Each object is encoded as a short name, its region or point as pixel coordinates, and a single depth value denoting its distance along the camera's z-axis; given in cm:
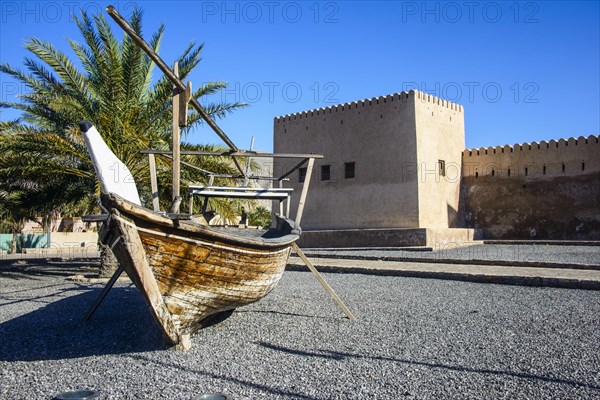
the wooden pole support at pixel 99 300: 496
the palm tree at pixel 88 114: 829
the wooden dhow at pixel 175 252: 335
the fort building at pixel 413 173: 1411
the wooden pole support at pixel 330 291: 493
